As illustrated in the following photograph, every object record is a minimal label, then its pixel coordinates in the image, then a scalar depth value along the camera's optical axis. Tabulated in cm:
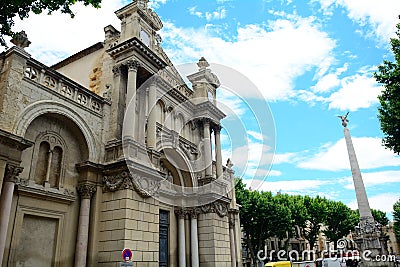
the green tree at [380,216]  6219
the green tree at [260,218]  3675
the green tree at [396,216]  5038
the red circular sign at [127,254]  1005
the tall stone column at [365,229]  2369
